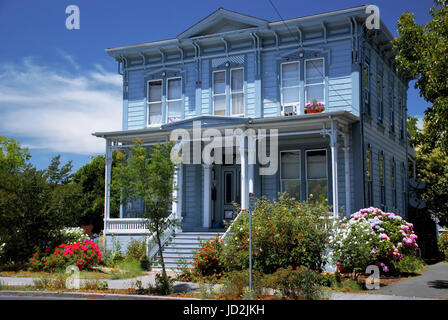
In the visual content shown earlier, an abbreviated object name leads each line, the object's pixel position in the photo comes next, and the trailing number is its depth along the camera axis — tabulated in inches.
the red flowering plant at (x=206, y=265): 546.3
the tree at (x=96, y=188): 993.5
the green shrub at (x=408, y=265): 570.3
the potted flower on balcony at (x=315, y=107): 688.4
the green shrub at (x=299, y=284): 390.3
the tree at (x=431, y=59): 455.5
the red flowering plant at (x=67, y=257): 598.9
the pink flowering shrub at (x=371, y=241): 497.7
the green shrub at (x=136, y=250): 655.1
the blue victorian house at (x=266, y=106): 682.2
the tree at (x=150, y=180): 454.9
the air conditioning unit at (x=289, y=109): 727.0
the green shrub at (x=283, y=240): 511.8
